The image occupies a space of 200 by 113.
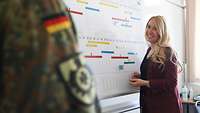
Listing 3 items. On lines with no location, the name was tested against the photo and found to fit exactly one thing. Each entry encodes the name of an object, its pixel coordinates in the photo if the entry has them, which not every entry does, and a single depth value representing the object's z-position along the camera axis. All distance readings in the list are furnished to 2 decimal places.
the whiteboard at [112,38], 1.92
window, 3.77
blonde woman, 2.28
